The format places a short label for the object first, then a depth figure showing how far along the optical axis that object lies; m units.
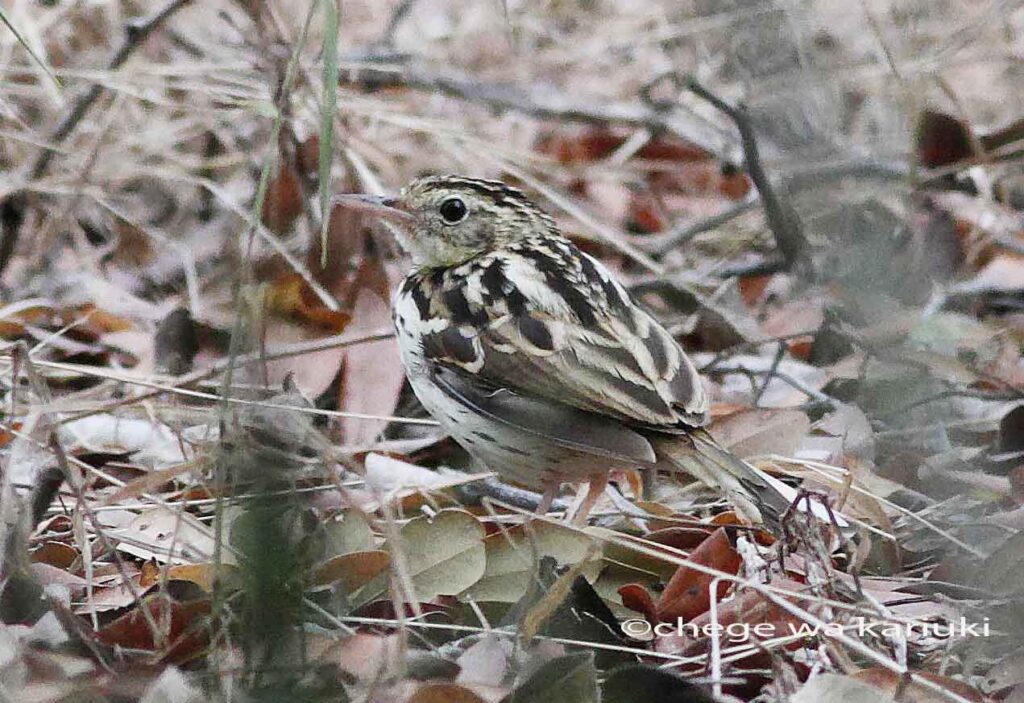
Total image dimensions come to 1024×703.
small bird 7.41
